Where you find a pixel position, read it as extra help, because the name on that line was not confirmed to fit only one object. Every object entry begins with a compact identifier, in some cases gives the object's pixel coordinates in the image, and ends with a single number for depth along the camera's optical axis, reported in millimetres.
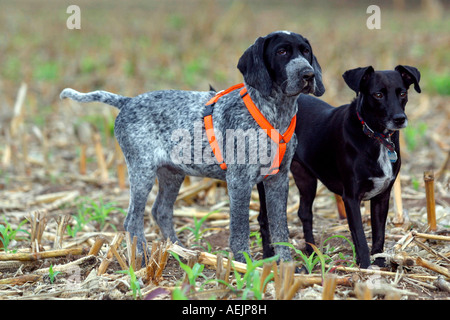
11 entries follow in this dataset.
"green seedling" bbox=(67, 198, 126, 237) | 5562
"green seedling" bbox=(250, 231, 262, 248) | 5184
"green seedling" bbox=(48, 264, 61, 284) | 4273
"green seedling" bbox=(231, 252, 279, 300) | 3557
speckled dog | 4191
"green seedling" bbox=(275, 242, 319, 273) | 4160
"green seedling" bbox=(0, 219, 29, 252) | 4934
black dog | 4199
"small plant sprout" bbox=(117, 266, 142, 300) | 3801
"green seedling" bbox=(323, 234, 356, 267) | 4480
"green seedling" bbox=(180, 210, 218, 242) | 5215
